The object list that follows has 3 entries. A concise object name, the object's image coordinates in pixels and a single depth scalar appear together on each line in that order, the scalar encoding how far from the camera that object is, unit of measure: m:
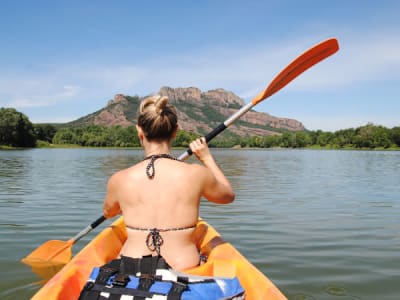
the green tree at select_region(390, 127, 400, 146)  114.53
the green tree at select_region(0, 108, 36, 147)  79.75
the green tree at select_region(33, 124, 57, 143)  126.47
